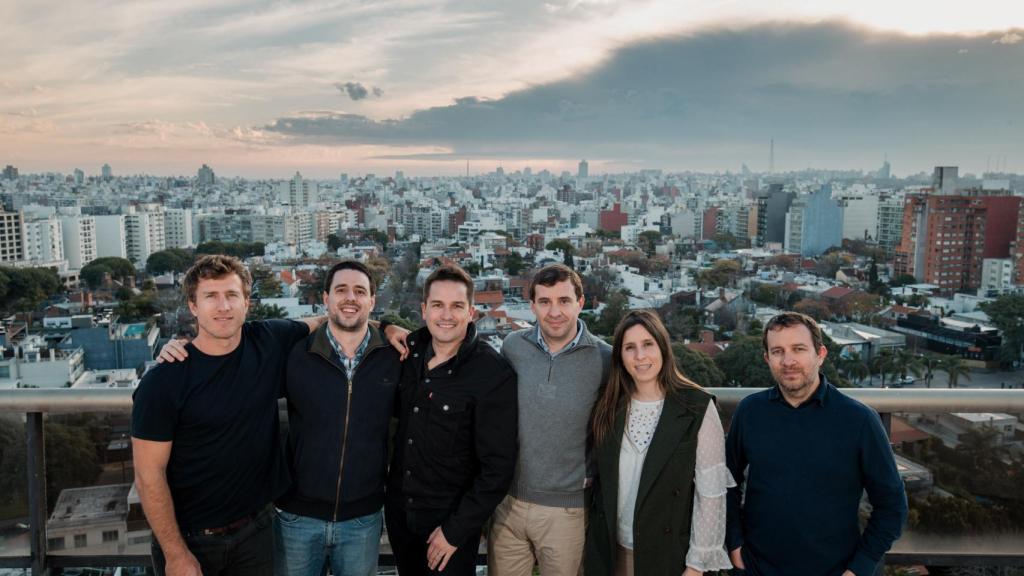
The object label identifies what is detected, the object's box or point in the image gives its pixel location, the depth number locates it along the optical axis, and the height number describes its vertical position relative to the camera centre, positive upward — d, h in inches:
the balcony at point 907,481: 57.9 -21.2
